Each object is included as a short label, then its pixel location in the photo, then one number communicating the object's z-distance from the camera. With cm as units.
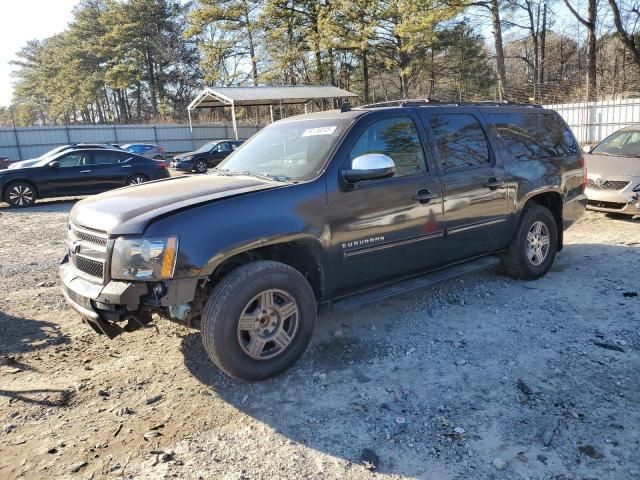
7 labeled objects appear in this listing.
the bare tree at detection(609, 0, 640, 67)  2414
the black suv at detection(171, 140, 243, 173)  2388
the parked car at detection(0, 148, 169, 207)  1320
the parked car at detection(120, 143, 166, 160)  2611
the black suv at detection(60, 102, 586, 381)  321
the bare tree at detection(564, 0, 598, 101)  2334
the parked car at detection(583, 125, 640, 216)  812
